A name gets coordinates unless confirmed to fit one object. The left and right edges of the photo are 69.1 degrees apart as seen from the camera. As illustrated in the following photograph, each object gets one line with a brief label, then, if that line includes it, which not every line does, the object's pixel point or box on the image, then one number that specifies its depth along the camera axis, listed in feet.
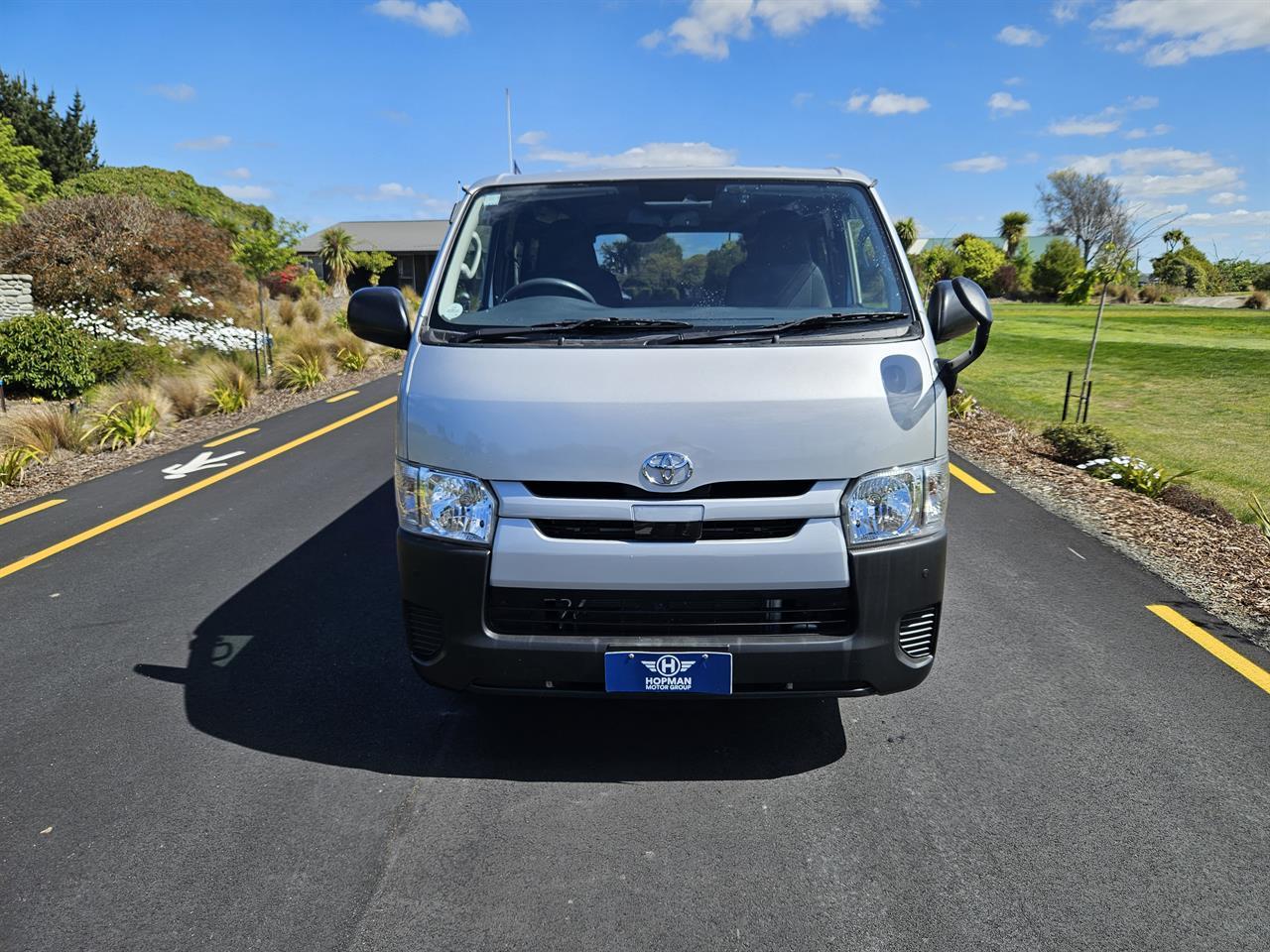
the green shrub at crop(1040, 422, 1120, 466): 29.22
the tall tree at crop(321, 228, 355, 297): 155.84
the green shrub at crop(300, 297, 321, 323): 85.97
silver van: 9.96
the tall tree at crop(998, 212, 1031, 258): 206.59
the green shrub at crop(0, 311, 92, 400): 42.55
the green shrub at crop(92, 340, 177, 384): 47.11
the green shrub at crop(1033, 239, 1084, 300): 151.02
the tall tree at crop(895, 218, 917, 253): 166.31
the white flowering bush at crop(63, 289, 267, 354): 58.39
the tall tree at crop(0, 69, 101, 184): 150.92
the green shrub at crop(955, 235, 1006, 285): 167.63
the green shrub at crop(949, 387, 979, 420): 41.91
